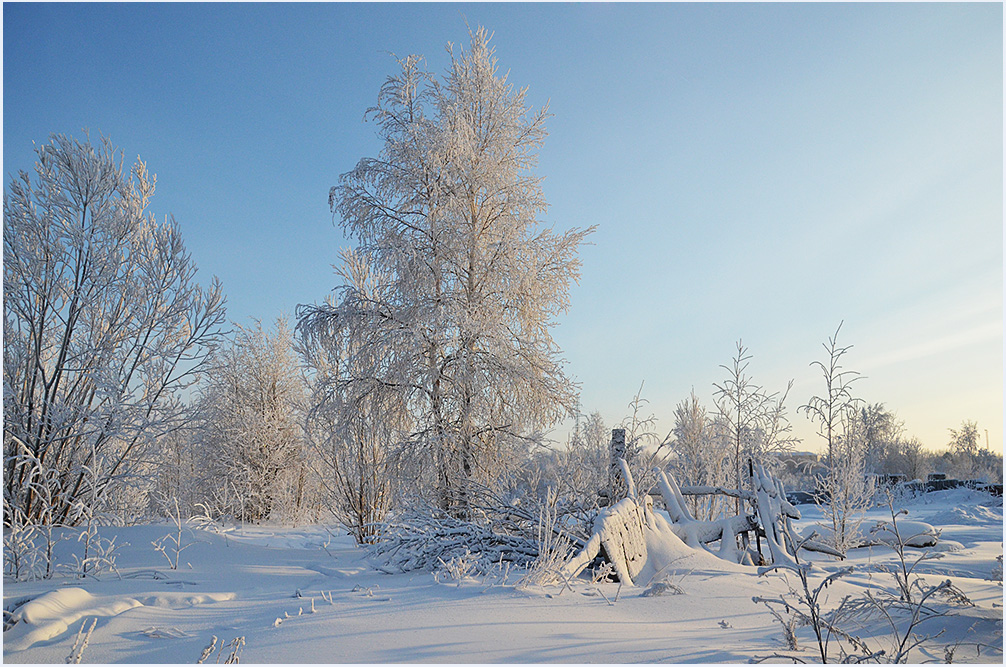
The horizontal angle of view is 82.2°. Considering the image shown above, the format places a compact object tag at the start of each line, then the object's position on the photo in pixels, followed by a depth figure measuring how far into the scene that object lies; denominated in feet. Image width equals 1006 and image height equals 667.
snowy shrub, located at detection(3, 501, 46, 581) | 15.40
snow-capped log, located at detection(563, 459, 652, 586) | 14.52
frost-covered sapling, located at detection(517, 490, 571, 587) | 13.17
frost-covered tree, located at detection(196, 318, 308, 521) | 55.72
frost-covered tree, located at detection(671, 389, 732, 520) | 33.53
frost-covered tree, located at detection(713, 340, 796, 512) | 33.94
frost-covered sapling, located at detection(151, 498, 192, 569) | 17.25
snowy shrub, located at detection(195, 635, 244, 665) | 7.68
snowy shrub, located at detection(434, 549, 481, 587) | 14.60
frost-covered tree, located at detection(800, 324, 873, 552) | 27.86
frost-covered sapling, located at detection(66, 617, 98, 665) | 7.88
